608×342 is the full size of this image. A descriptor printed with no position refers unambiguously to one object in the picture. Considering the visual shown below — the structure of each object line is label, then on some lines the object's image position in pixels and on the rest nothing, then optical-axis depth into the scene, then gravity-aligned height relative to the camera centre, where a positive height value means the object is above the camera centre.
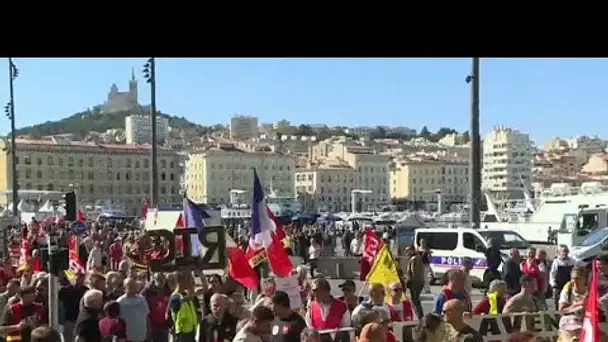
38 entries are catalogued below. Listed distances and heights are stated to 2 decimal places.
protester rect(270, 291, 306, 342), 7.39 -1.23
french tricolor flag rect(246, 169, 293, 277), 11.13 -0.86
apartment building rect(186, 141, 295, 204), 169.88 -0.39
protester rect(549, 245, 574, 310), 15.51 -1.75
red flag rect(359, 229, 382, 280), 18.69 -1.76
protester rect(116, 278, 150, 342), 9.30 -1.44
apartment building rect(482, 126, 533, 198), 181.00 -4.42
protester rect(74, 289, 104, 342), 8.34 -1.35
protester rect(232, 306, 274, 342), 6.88 -1.18
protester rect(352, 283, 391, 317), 8.46 -1.17
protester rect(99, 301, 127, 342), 8.66 -1.44
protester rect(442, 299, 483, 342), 6.72 -1.10
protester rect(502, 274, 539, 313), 8.75 -1.26
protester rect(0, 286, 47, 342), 9.11 -1.41
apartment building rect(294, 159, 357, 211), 183.50 -3.24
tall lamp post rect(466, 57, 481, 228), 20.98 +0.57
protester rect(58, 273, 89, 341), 10.20 -1.49
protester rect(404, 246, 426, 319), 16.83 -2.01
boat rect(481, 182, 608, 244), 40.22 -2.17
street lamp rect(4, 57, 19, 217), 43.55 +2.66
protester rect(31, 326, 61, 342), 6.05 -1.07
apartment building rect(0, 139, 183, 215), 148.38 -0.08
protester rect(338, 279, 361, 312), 9.29 -1.27
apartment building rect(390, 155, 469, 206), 193.91 -6.30
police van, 22.58 -1.90
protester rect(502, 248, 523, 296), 15.27 -1.75
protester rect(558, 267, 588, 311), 9.22 -1.23
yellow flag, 11.04 -1.21
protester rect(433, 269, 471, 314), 8.77 -1.14
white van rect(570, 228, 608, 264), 23.70 -2.09
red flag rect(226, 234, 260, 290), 11.02 -1.20
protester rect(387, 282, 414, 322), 9.09 -1.36
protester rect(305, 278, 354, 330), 8.30 -1.28
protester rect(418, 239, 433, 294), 20.62 -2.08
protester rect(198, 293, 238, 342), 8.20 -1.35
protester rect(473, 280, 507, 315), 9.30 -1.35
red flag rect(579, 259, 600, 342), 6.04 -1.01
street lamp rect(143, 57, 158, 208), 28.58 +1.42
